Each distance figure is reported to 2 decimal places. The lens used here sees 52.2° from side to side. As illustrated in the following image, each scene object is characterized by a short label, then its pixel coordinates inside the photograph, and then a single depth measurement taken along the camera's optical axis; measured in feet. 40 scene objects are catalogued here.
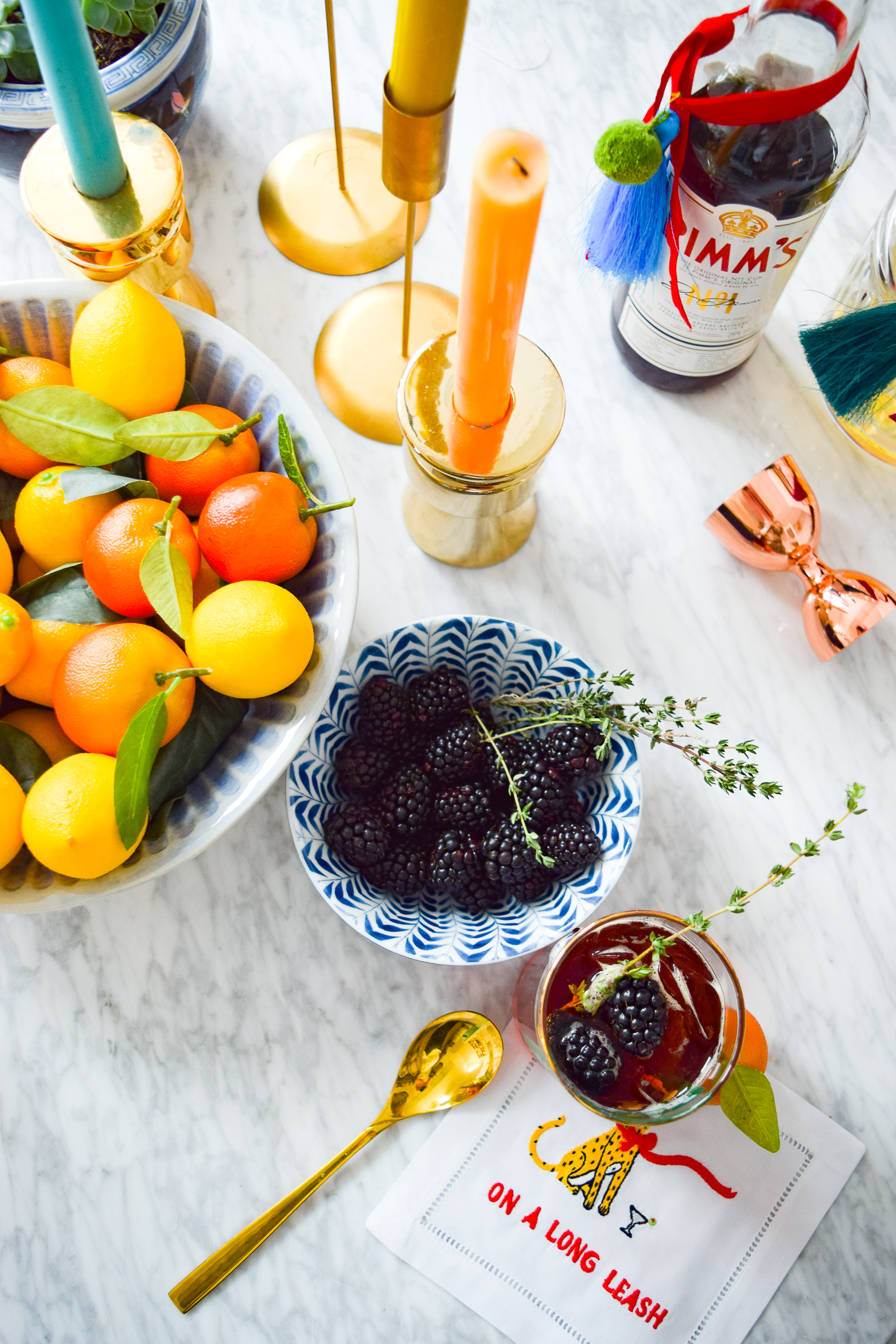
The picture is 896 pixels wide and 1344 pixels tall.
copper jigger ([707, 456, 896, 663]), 2.10
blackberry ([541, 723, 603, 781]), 1.85
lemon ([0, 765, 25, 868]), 1.55
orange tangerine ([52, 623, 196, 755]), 1.53
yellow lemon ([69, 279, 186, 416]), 1.63
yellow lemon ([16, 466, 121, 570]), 1.67
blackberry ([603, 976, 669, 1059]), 1.71
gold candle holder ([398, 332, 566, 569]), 1.75
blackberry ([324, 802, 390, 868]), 1.81
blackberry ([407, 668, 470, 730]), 1.92
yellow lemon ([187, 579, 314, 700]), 1.53
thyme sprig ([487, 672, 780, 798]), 1.77
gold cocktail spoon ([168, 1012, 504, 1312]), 1.94
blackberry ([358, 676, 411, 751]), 1.89
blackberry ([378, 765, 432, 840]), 1.86
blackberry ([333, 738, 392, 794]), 1.90
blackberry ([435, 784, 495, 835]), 1.85
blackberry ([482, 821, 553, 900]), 1.77
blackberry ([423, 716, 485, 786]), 1.88
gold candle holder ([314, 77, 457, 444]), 2.25
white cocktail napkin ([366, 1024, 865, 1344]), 1.93
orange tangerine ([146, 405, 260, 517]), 1.73
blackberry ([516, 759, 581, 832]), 1.82
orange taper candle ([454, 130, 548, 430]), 1.24
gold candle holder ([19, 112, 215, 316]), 1.68
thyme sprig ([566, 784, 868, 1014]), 1.68
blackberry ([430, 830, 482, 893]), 1.81
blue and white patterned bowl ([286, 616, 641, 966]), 1.81
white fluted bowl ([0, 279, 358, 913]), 1.61
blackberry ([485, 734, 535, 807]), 1.89
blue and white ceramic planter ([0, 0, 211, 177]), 1.89
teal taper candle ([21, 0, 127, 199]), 1.34
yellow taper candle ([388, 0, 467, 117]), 1.25
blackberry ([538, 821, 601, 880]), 1.79
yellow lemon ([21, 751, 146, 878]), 1.49
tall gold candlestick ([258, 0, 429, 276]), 2.33
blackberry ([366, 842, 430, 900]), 1.85
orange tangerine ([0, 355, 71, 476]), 1.69
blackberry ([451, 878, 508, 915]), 1.84
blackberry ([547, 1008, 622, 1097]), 1.72
